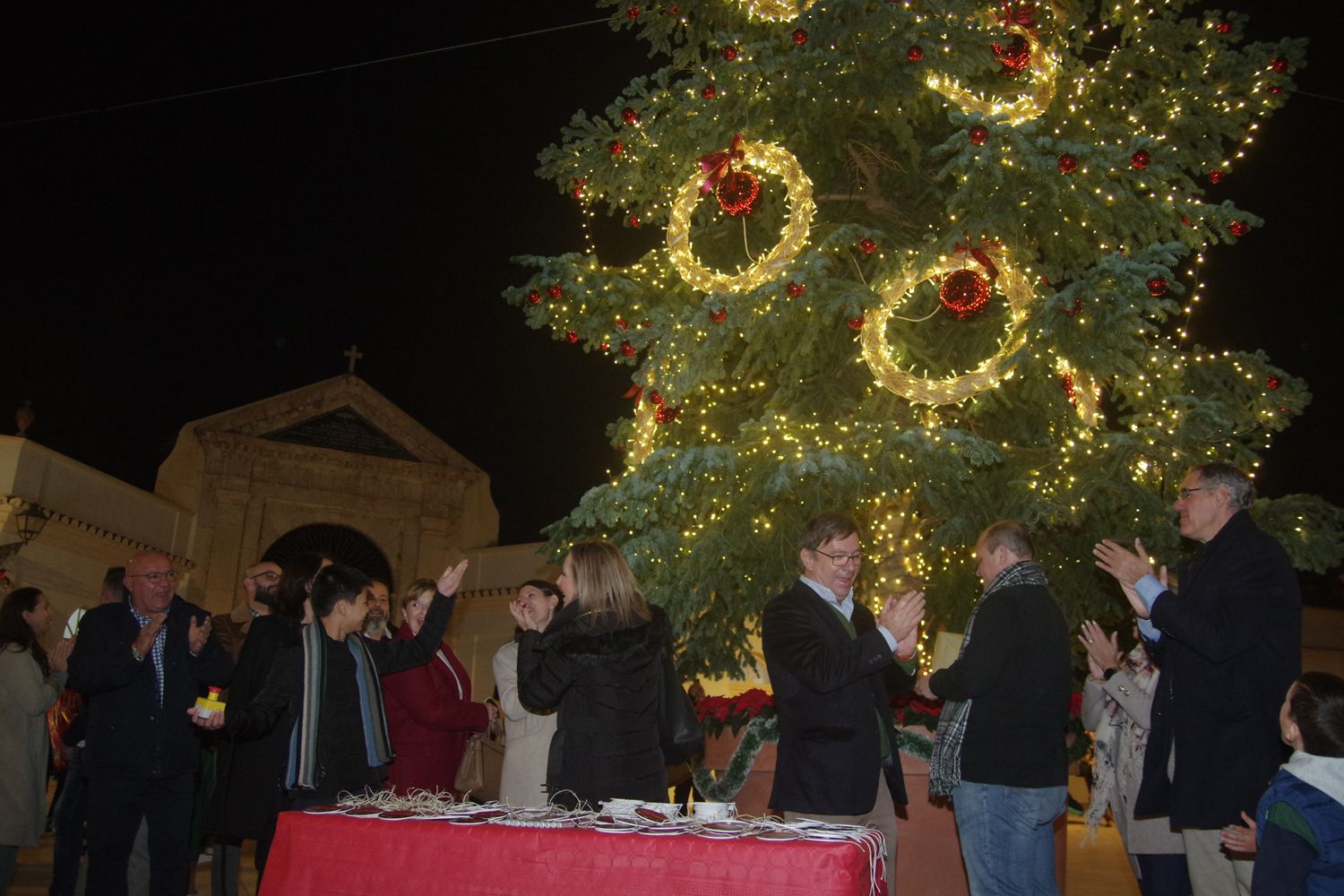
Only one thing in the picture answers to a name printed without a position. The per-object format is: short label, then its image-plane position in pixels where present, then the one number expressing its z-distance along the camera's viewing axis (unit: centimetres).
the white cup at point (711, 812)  328
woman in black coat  439
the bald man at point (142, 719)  502
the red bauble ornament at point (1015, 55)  778
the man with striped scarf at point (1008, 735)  415
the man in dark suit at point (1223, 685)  379
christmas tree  719
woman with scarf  484
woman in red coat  550
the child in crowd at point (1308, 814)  326
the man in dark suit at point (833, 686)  424
